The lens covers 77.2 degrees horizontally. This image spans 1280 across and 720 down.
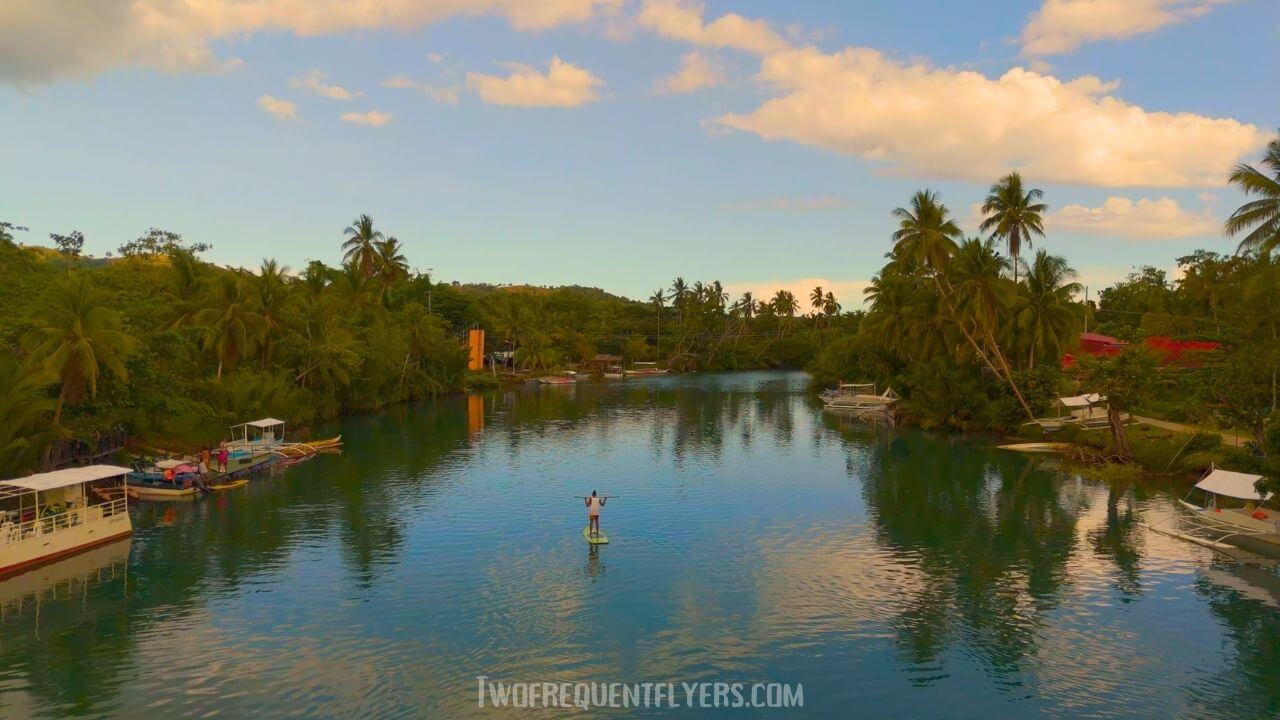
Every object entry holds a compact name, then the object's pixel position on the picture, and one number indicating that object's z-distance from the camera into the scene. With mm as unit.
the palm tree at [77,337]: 38219
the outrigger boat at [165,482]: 43594
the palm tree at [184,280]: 66875
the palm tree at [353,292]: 94250
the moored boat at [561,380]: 146125
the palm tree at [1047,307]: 69438
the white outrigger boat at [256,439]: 54312
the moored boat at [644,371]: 167625
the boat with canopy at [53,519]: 30469
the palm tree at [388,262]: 117562
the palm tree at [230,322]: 62312
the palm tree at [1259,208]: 39094
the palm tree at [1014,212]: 69938
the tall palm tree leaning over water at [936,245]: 70938
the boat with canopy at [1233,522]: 33406
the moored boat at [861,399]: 95188
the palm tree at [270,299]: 68875
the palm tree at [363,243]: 116375
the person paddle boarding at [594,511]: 35156
